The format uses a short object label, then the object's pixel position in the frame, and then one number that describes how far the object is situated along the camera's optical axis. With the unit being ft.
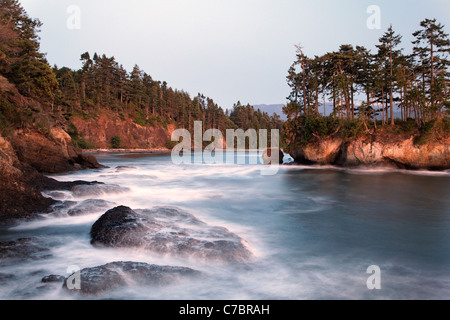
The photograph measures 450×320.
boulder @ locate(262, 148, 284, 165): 107.13
